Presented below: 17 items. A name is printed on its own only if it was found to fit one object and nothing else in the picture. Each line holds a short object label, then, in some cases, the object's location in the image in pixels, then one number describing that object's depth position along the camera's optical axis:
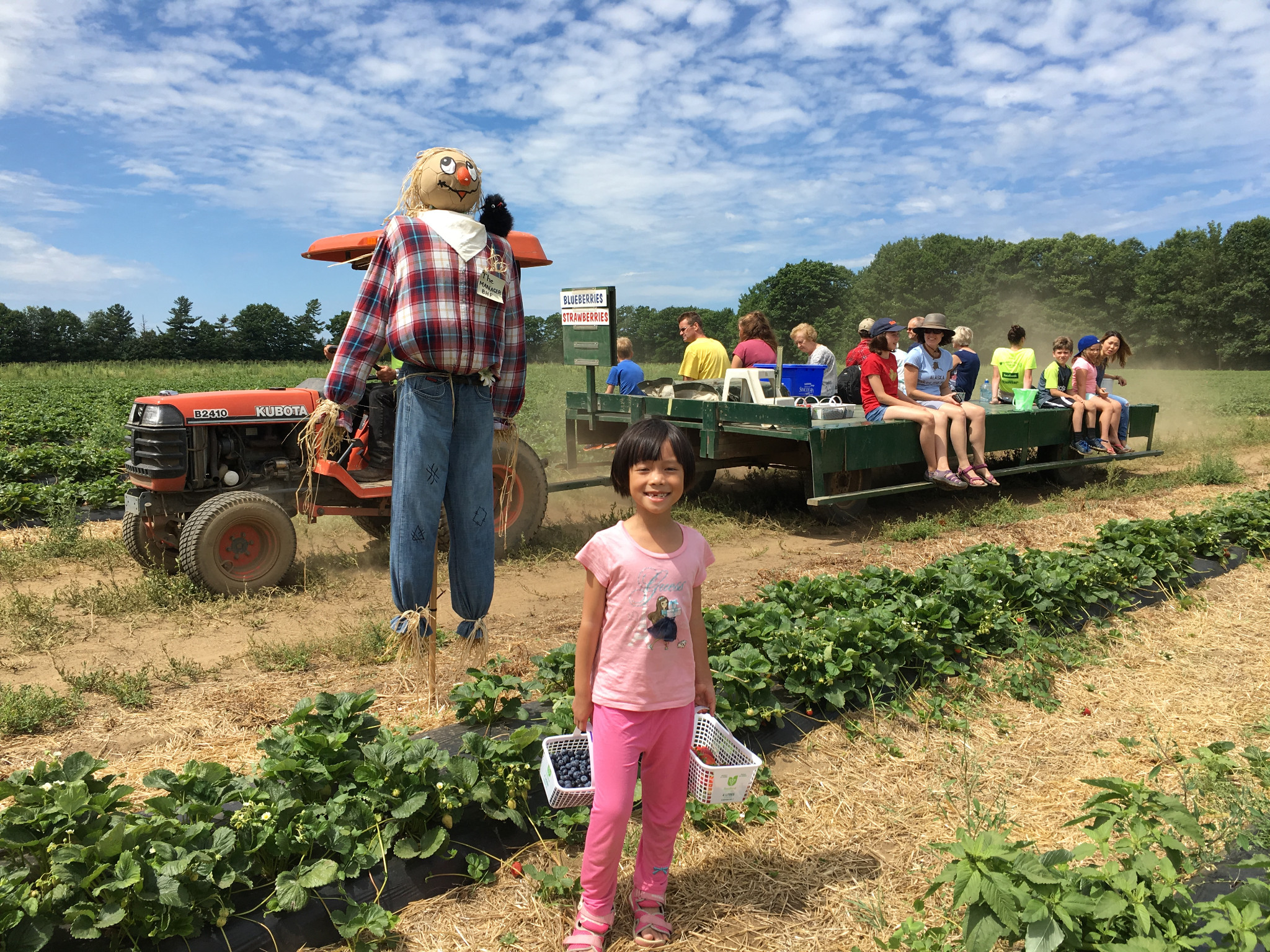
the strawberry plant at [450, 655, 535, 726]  3.06
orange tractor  5.48
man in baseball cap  8.49
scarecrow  3.34
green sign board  8.16
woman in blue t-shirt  8.09
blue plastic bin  8.06
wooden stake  3.50
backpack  8.98
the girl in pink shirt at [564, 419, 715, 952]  2.17
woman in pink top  8.70
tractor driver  5.73
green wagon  7.25
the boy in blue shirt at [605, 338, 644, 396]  8.88
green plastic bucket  9.42
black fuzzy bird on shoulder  3.63
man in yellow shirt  9.27
